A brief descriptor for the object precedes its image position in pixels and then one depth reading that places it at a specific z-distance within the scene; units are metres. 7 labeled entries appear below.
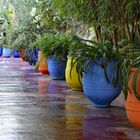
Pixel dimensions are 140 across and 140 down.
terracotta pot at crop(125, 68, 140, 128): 3.94
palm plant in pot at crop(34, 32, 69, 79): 7.73
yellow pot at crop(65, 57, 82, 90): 6.92
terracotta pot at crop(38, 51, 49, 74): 10.12
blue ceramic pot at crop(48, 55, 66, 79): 8.67
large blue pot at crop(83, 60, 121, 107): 5.02
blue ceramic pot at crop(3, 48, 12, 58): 19.66
